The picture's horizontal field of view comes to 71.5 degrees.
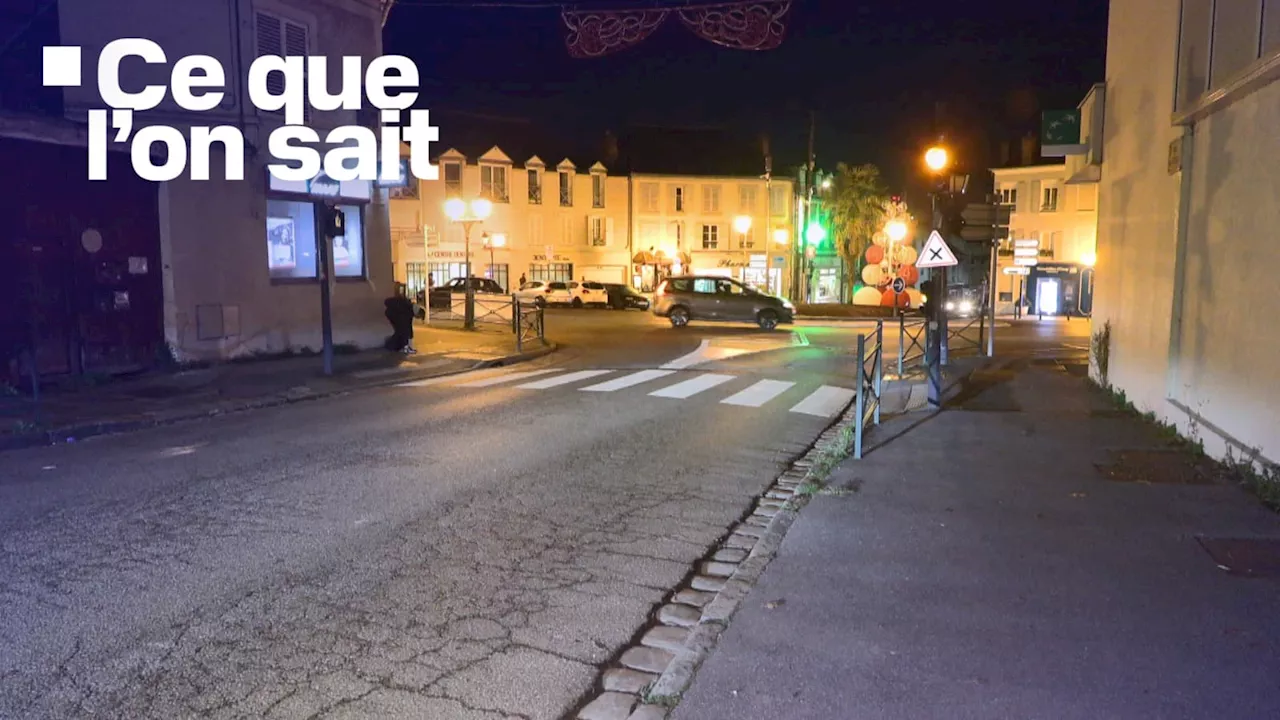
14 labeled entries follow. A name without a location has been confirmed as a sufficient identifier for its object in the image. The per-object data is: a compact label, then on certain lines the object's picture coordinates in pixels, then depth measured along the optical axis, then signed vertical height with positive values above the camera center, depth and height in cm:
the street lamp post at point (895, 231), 4788 +248
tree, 5812 +457
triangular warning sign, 1430 +36
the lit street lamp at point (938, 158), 1396 +185
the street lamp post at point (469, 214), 2562 +192
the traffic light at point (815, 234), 5634 +272
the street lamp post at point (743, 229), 5278 +286
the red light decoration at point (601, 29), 1448 +399
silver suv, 2953 -94
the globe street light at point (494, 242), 3877 +149
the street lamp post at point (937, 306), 1185 -44
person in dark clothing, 1900 -104
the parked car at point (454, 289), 3432 -69
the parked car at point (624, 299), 4344 -119
